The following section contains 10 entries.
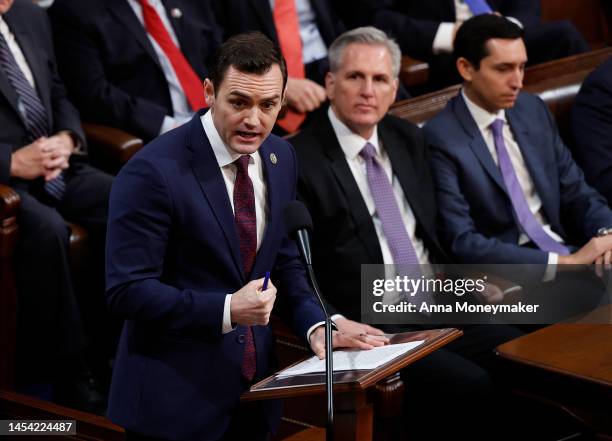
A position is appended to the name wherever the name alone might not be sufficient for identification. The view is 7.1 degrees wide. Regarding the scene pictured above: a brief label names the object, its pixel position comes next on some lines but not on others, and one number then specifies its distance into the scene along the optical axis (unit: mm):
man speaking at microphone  9884
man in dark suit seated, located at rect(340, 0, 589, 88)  12839
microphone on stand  9686
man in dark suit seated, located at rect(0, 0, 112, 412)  10972
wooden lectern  9741
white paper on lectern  9856
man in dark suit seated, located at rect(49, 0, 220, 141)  11520
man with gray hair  10811
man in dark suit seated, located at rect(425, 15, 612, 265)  11119
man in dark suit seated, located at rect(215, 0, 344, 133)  11865
